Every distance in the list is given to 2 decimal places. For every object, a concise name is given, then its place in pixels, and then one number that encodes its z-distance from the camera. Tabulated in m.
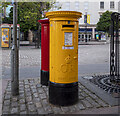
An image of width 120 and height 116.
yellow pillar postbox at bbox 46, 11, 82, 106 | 3.87
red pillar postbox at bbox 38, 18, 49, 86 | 5.54
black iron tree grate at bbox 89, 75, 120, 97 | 5.00
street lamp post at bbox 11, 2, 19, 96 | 4.45
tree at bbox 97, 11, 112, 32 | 41.98
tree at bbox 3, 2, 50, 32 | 21.34
